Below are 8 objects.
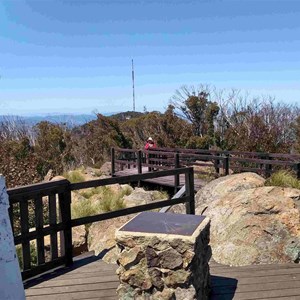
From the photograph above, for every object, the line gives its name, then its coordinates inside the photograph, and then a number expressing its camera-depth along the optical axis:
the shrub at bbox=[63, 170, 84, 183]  13.19
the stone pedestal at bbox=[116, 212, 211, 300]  3.45
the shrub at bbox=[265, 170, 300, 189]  7.50
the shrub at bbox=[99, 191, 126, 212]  8.60
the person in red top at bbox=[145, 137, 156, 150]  16.41
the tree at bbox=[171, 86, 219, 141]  22.55
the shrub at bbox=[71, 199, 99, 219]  8.39
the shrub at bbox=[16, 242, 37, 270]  6.31
